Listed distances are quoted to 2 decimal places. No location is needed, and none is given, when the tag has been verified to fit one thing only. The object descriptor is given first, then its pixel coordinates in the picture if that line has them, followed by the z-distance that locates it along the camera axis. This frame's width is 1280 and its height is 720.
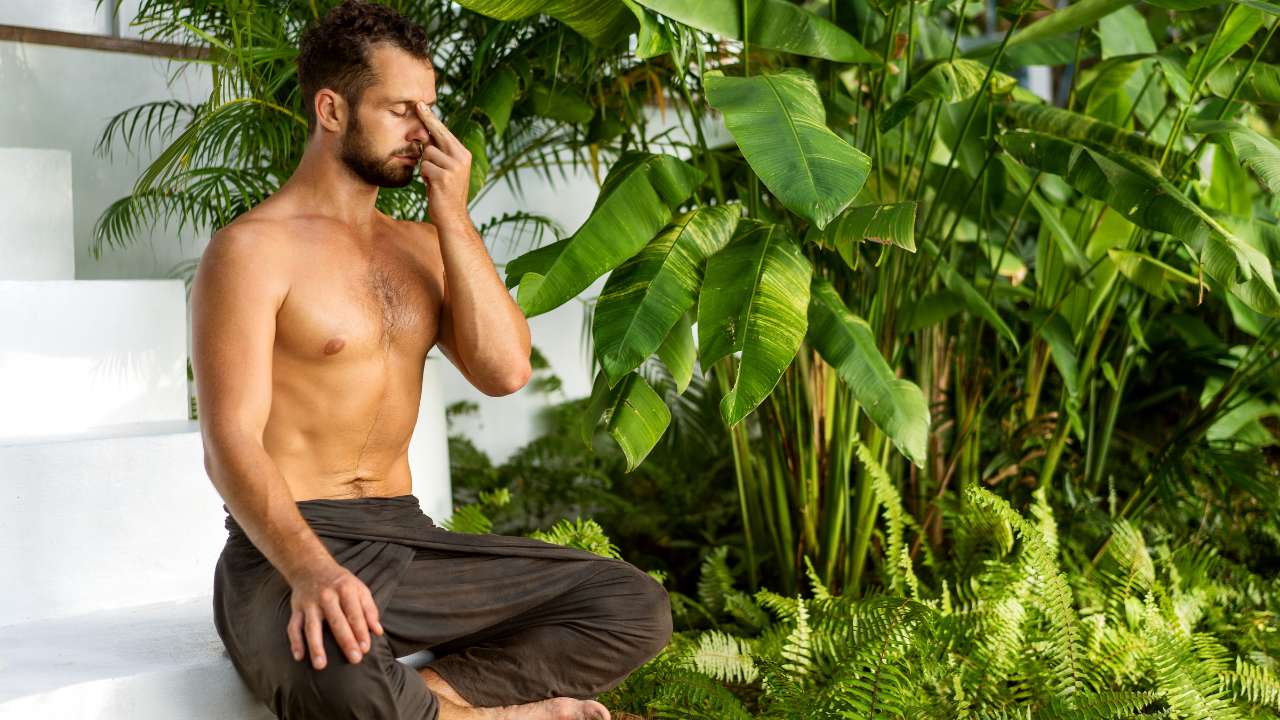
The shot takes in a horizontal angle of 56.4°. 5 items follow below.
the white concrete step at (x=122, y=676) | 1.84
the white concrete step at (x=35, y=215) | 2.96
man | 1.79
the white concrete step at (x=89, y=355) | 2.65
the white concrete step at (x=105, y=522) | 2.33
